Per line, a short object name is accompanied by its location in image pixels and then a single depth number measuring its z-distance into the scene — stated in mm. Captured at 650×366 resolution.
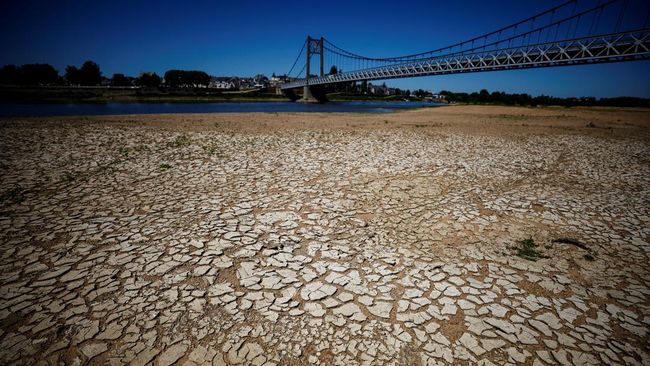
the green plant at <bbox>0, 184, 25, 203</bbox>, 5336
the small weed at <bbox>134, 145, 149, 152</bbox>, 10116
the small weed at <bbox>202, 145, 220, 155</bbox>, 9984
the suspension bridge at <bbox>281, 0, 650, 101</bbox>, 29406
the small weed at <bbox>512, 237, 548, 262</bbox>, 4074
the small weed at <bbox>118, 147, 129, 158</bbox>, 9166
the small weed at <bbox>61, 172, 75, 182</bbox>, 6594
